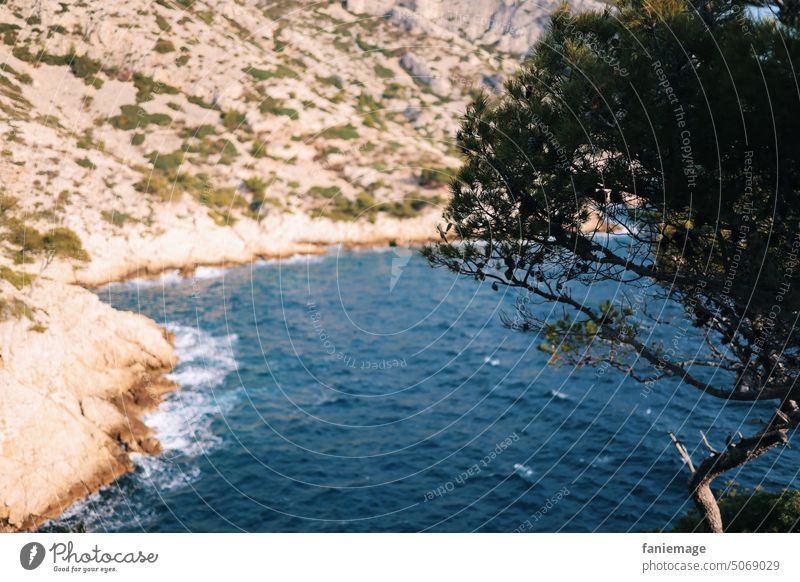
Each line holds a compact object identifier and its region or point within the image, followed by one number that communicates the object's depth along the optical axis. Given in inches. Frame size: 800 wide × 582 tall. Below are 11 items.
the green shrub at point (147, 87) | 4263.5
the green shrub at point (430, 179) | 4739.2
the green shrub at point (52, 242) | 2586.1
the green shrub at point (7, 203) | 2476.4
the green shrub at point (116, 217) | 3068.4
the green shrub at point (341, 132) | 4798.2
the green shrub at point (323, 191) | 4328.2
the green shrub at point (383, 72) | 5876.0
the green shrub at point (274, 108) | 4702.3
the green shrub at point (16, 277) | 1330.0
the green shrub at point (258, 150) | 4443.9
